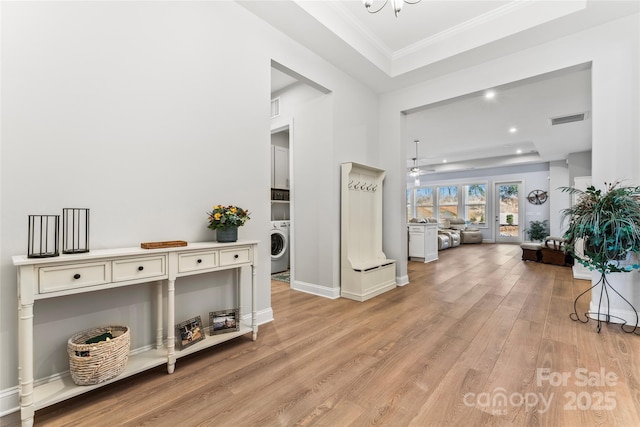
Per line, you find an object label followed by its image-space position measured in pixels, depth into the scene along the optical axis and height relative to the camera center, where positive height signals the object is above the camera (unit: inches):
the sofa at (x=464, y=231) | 402.6 -23.5
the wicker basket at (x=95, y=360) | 62.2 -31.9
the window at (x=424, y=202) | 488.4 +20.2
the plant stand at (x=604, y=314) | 103.9 -37.6
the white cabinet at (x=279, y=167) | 223.9 +36.6
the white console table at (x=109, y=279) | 55.6 -14.8
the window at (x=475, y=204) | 439.1 +15.7
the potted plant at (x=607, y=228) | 96.8 -4.7
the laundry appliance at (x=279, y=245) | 200.1 -22.7
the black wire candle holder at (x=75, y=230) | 67.3 -4.0
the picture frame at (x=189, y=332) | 81.4 -34.1
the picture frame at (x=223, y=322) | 90.4 -34.1
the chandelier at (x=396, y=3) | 78.7 +57.2
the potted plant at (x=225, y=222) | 88.4 -2.6
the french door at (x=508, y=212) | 410.6 +3.2
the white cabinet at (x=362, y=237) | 144.1 -12.8
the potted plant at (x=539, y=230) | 378.3 -21.1
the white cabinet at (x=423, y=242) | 253.9 -24.8
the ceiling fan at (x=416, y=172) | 315.6 +46.0
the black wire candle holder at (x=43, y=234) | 63.3 -4.7
